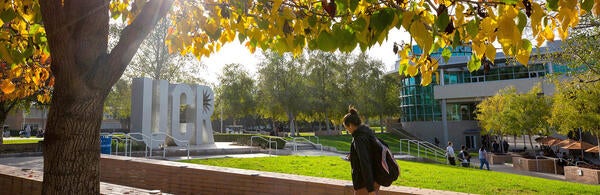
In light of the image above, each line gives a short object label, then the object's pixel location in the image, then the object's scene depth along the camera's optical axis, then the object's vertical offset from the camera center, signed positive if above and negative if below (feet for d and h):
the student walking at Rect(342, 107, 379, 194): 12.50 -1.08
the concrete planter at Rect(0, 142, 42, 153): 56.54 -2.93
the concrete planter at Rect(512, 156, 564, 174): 70.79 -8.18
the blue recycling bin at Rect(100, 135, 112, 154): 42.09 -1.94
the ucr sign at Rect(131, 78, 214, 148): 59.41 +2.54
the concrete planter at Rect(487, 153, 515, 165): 86.12 -8.21
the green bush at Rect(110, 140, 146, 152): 56.80 -2.98
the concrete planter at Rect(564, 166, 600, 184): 52.54 -7.64
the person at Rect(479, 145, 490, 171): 65.41 -5.81
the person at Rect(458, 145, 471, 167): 65.05 -6.21
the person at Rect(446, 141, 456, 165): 66.03 -5.62
